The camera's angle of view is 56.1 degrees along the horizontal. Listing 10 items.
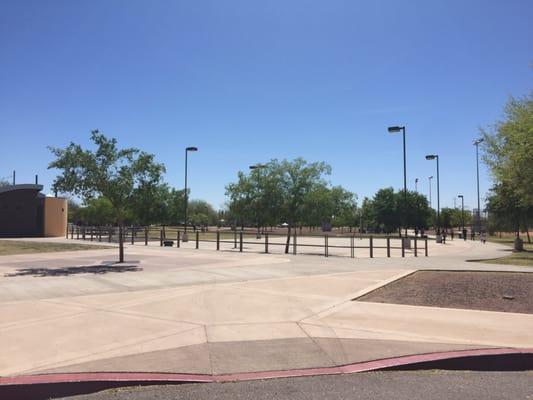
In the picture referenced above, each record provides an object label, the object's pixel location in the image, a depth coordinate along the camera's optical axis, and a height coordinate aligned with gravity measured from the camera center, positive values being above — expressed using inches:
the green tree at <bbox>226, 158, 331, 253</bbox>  1019.9 +72.4
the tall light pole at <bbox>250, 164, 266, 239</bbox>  1071.7 +125.3
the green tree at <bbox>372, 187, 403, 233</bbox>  2965.1 +96.6
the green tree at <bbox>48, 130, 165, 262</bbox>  658.2 +69.5
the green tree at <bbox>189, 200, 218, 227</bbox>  4412.4 +117.8
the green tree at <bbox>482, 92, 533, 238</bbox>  689.6 +116.6
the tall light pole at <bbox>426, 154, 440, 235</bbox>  1908.2 +258.5
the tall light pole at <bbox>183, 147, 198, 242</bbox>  1504.7 +225.3
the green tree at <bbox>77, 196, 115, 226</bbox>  2685.5 +51.9
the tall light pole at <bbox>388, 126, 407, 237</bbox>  1103.6 +155.2
